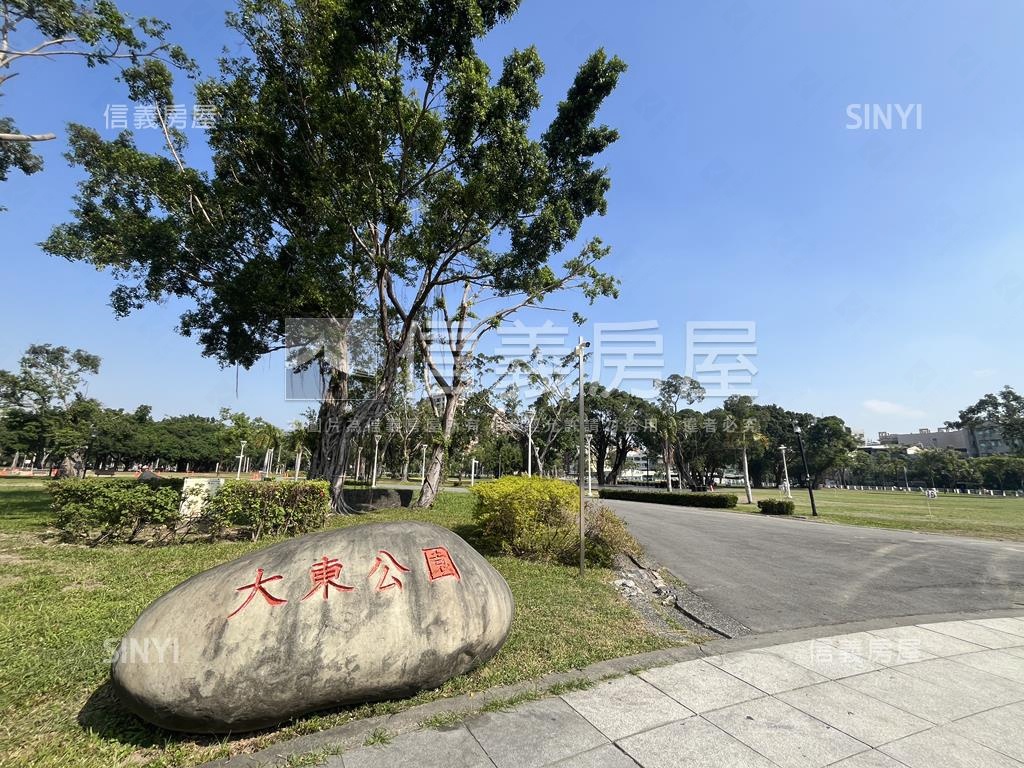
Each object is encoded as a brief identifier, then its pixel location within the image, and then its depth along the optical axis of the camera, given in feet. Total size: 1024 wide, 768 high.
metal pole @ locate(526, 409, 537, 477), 120.98
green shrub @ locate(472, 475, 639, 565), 28.81
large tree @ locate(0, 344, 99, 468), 133.90
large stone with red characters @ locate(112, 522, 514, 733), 10.02
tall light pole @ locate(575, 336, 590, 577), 26.18
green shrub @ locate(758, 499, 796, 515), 79.61
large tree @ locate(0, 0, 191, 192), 36.96
